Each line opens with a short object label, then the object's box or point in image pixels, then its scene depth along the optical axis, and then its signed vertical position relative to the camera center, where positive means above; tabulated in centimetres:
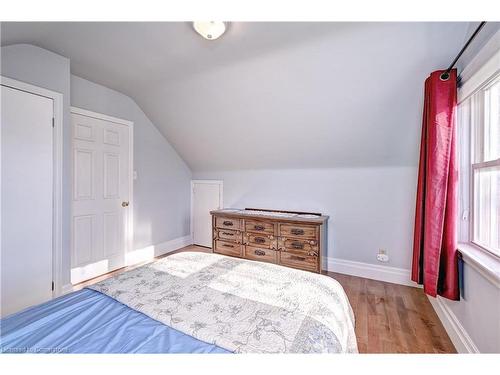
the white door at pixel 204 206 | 384 -36
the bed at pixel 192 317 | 79 -55
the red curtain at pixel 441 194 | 160 -6
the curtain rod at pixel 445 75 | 163 +81
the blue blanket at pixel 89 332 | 78 -56
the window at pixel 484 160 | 143 +18
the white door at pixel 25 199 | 181 -13
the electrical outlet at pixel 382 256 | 263 -82
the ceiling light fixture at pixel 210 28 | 162 +115
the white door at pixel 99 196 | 252 -14
